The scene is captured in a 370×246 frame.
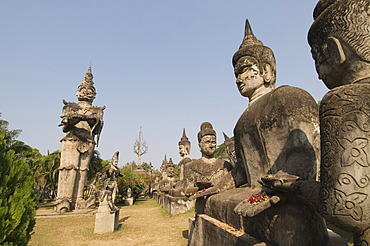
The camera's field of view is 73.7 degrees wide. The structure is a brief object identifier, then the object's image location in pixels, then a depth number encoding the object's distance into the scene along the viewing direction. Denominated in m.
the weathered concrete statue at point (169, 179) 19.16
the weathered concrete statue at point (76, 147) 15.66
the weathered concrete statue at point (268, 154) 2.05
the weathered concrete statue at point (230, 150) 12.00
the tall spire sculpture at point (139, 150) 58.94
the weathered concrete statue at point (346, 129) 1.29
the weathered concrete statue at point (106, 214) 8.76
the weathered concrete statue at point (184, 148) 15.36
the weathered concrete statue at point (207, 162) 7.04
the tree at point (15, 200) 3.32
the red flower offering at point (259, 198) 2.04
